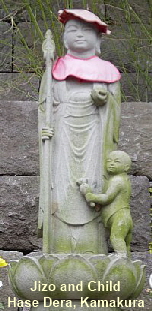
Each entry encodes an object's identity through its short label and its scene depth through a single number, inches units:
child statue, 149.6
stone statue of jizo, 152.9
